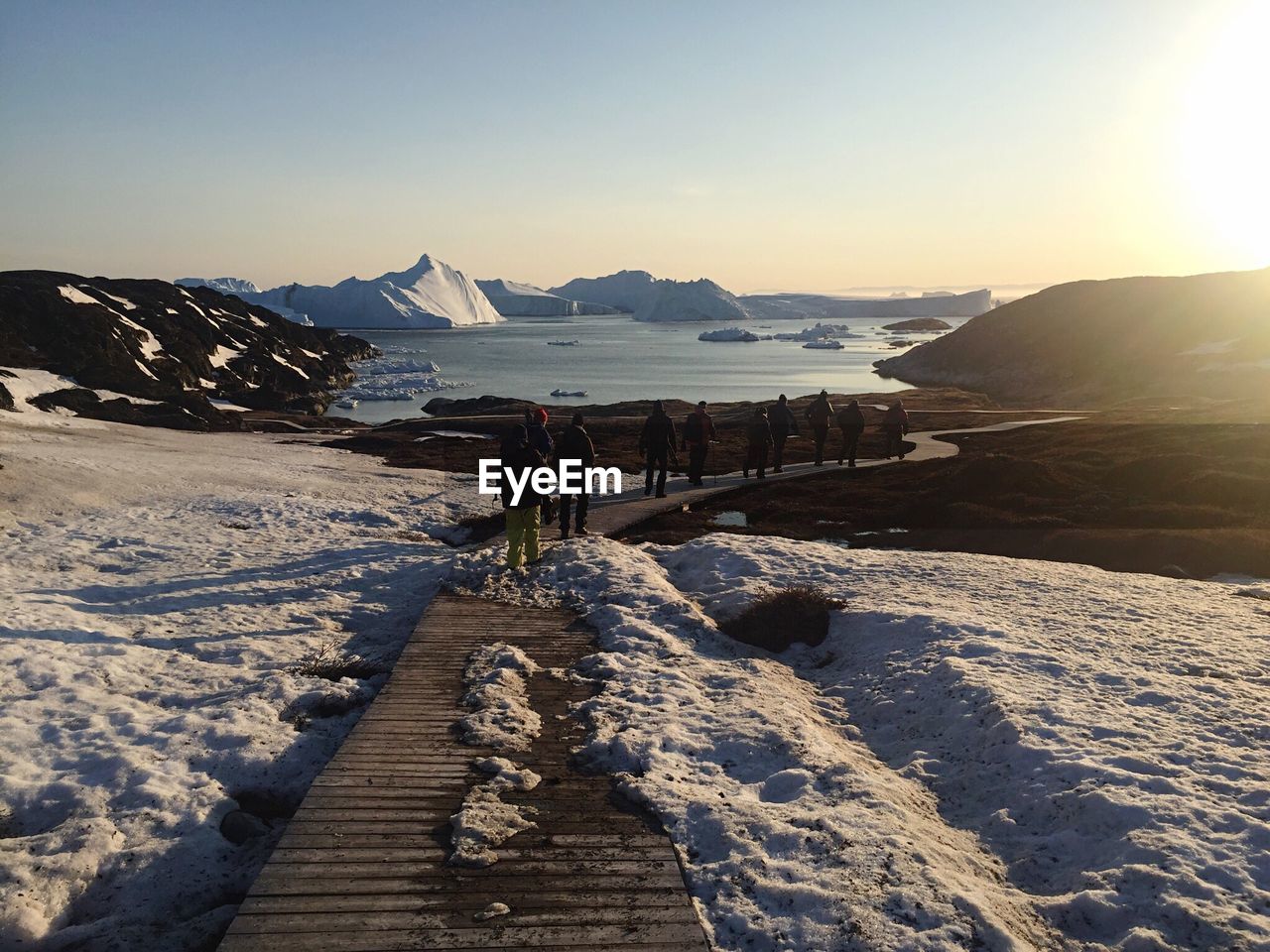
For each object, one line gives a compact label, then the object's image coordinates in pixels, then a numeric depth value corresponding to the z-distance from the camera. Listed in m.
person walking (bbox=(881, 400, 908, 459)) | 29.97
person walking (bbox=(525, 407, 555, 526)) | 14.64
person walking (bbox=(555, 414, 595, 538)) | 16.53
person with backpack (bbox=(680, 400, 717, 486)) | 22.02
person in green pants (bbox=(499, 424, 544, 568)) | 14.08
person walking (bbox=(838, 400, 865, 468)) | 27.30
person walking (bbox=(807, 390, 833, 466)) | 26.89
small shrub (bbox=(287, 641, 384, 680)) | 11.01
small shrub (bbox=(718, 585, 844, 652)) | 12.07
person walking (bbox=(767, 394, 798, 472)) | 25.30
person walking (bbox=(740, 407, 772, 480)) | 24.48
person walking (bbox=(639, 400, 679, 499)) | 20.94
